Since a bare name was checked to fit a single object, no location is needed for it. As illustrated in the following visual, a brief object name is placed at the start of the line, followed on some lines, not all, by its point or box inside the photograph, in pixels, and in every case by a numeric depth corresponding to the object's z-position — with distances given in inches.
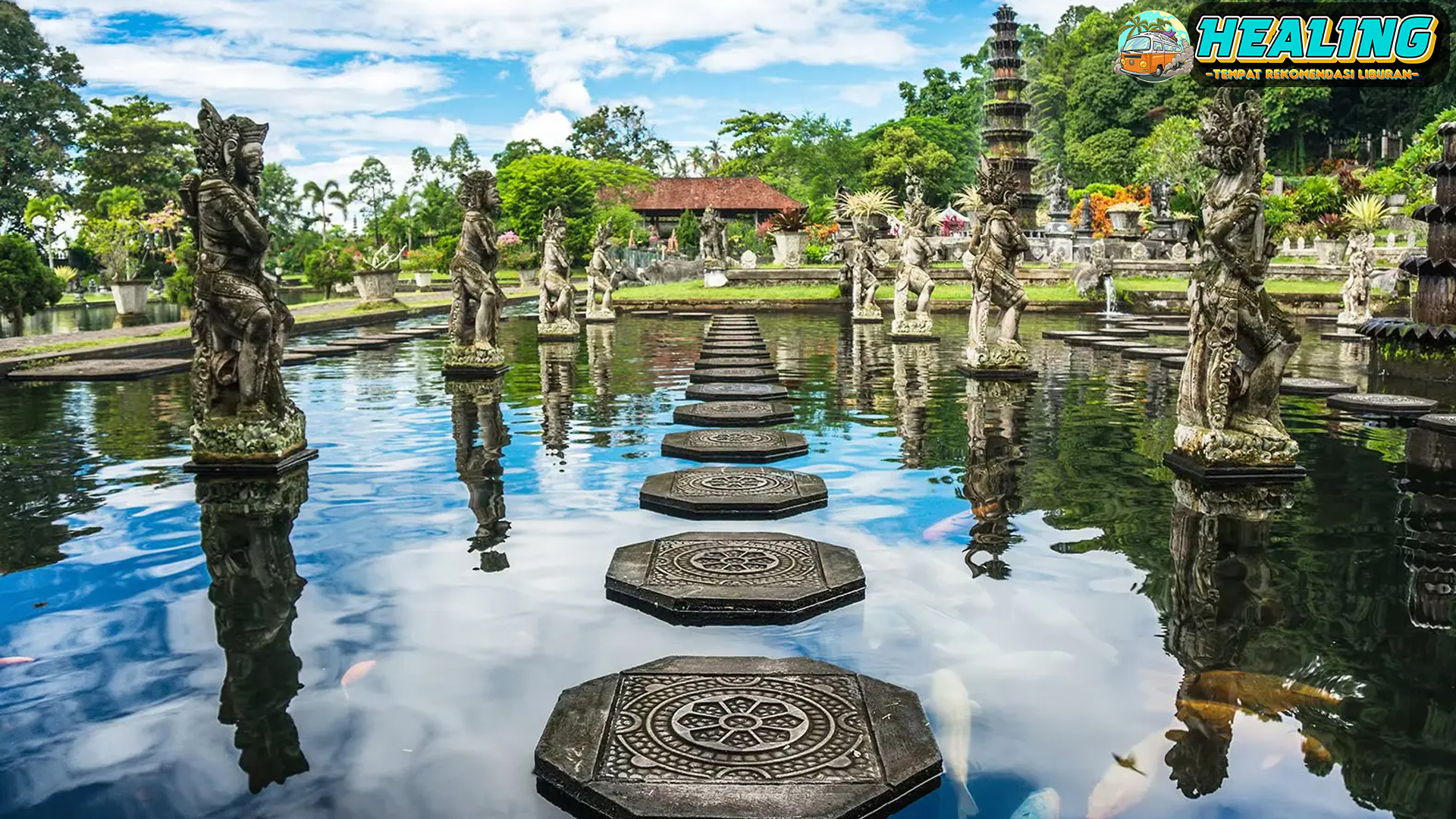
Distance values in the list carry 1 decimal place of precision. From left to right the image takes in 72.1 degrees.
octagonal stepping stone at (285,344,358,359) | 662.4
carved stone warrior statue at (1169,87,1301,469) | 269.4
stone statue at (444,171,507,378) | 514.3
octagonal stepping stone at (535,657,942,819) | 125.0
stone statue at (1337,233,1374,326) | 784.9
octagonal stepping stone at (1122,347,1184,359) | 593.2
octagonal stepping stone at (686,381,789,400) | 446.0
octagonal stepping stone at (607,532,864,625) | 188.4
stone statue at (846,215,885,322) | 880.9
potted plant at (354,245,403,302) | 1146.0
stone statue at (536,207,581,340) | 762.8
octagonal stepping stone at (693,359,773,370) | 553.3
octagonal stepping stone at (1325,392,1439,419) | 394.9
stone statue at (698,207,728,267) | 1498.5
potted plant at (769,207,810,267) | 1489.9
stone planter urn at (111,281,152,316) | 905.5
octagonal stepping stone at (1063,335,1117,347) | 707.4
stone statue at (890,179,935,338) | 719.7
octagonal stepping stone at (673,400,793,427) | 389.7
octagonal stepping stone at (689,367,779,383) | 508.1
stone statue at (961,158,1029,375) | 484.4
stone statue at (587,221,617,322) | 945.5
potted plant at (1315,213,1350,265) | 1298.0
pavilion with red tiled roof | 2261.3
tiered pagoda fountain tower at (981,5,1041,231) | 2337.6
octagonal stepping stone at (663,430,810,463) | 323.9
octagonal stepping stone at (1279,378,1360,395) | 445.2
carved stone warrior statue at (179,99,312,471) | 285.9
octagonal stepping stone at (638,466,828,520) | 257.3
